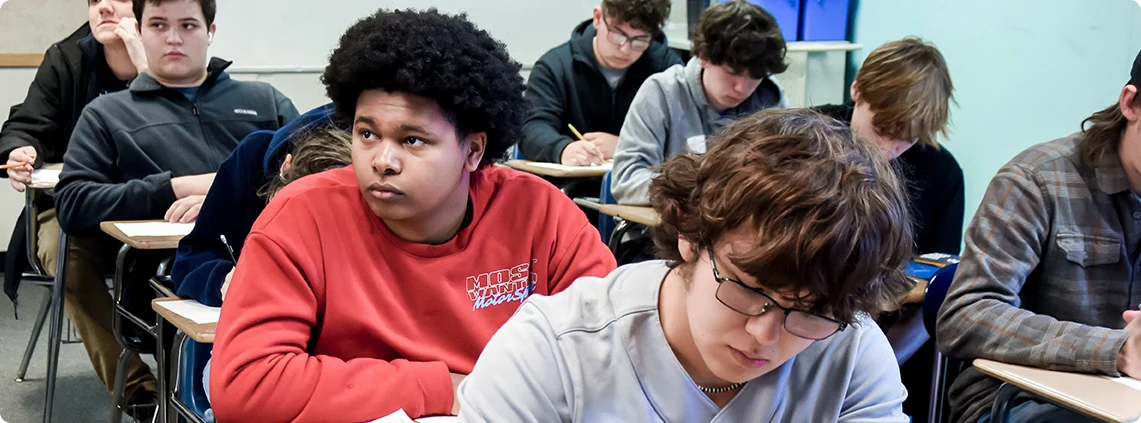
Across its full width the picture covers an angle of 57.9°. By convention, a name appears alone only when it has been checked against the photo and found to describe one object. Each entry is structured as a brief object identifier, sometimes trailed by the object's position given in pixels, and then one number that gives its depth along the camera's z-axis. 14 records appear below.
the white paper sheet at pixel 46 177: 3.21
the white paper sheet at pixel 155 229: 2.50
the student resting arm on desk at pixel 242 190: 1.92
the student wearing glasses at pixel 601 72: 4.23
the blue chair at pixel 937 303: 2.17
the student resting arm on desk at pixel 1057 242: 1.85
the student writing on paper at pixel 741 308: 0.94
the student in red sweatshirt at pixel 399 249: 1.41
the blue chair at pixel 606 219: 3.57
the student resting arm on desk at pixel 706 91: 3.28
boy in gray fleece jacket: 2.86
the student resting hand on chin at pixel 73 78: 3.53
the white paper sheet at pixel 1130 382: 1.63
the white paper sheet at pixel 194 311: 1.81
